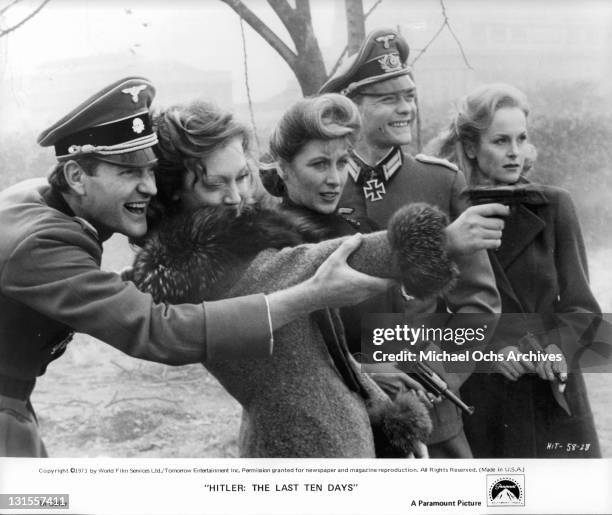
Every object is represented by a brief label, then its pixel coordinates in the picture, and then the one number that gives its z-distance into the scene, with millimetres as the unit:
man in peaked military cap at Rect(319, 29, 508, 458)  2963
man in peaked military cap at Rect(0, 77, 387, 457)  2824
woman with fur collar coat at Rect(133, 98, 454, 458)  2889
